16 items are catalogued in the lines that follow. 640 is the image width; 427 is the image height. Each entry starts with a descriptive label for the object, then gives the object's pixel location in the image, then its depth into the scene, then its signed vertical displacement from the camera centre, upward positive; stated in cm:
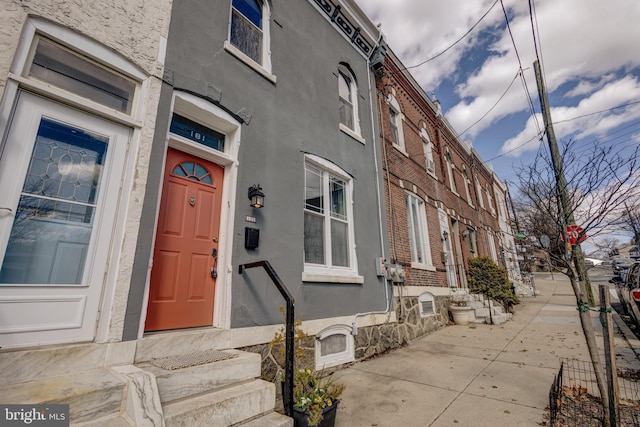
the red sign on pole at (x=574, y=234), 392 +70
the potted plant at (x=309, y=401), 282 -109
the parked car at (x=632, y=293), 662 -20
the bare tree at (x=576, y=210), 335 +99
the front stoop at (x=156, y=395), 211 -81
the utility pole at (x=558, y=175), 404 +160
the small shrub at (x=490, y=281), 1015 +20
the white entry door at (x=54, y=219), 253 +69
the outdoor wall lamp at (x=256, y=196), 427 +133
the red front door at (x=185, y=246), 348 +56
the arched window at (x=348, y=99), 732 +469
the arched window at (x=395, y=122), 942 +529
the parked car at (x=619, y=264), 1543 +113
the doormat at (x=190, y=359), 277 -66
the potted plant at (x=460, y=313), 912 -76
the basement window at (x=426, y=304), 796 -44
